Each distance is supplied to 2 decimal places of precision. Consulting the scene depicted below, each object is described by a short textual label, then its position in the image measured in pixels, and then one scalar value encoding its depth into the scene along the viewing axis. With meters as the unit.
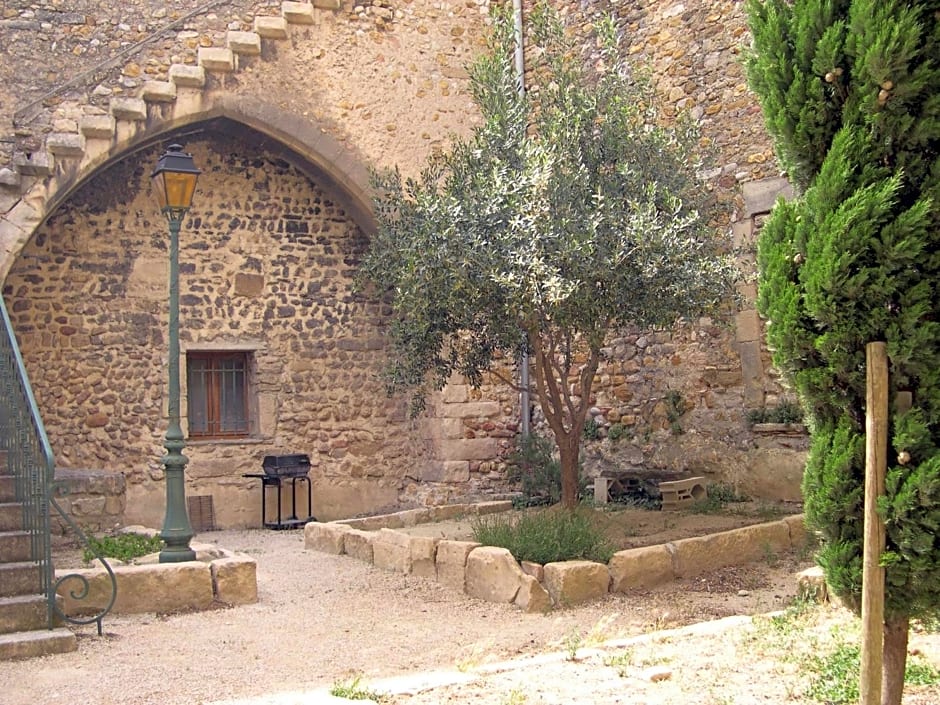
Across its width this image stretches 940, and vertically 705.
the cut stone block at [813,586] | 5.79
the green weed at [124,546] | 6.98
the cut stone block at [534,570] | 6.73
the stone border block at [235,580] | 6.66
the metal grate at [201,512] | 10.75
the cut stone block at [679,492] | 9.23
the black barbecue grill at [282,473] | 10.82
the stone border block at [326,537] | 8.70
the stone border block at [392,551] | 7.71
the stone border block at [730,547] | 7.16
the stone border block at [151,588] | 6.18
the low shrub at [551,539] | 6.92
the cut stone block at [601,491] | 9.67
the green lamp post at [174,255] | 7.08
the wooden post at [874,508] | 3.44
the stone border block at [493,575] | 6.69
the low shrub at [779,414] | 8.91
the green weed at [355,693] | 4.35
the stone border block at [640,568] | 6.78
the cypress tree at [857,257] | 3.42
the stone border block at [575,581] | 6.54
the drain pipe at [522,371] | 11.00
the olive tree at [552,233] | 7.12
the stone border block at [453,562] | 7.16
